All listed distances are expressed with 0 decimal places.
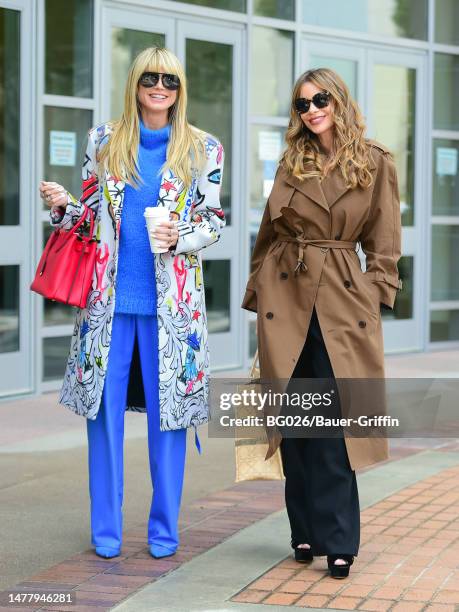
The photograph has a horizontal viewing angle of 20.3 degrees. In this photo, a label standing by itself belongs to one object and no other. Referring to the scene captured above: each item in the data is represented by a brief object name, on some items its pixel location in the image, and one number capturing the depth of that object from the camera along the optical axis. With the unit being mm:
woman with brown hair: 4754
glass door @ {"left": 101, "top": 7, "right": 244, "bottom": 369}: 10641
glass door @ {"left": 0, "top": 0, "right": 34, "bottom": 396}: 9156
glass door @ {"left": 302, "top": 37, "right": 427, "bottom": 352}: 12430
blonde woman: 4969
